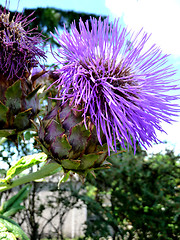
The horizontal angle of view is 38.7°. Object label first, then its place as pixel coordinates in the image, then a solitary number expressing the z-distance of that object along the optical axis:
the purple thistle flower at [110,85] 0.24
